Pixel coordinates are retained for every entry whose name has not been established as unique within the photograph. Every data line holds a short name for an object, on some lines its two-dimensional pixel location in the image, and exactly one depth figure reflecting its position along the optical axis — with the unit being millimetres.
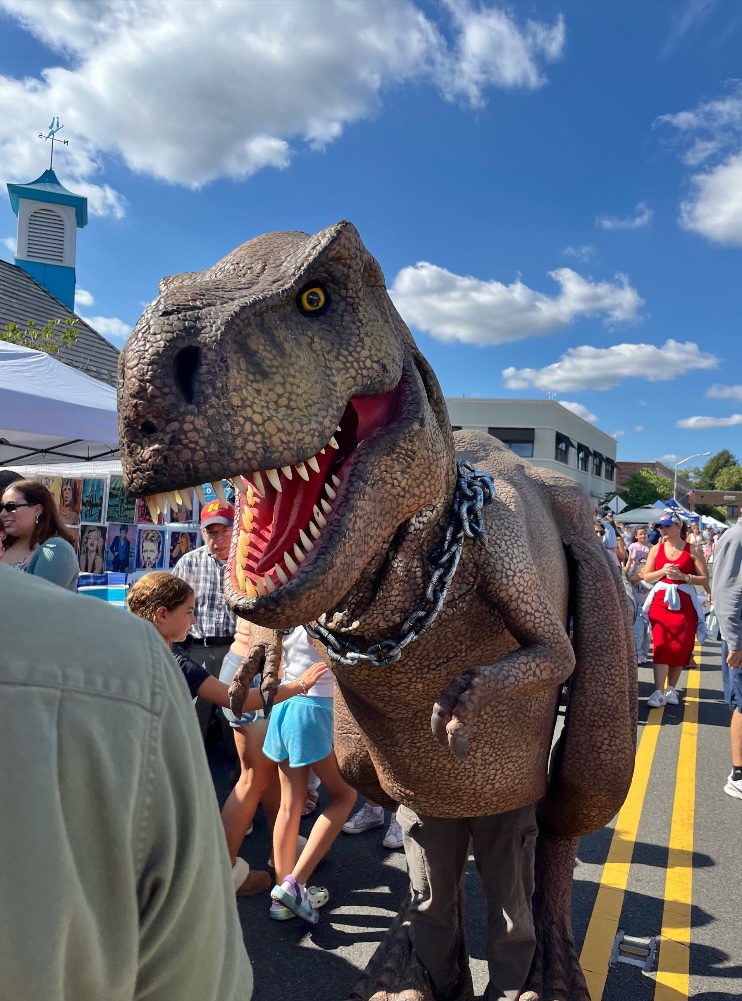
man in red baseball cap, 4230
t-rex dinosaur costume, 1138
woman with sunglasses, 3500
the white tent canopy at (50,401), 4504
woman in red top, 6637
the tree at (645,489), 52875
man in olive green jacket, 555
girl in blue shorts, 3115
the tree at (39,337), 9502
